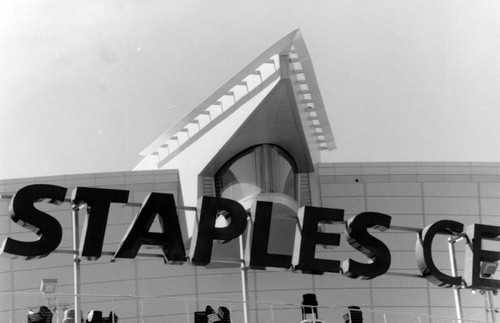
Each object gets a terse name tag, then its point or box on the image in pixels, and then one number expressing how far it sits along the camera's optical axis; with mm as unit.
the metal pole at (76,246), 34312
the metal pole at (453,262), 39062
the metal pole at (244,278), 35416
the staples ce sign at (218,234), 33562
